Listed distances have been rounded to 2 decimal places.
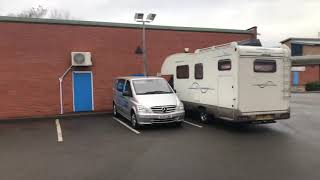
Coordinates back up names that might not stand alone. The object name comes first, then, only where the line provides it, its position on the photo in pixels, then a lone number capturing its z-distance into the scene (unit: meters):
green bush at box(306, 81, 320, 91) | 24.75
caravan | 7.14
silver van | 7.58
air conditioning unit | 10.73
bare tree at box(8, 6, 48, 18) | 24.77
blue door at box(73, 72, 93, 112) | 11.05
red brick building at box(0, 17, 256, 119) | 10.32
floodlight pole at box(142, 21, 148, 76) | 11.50
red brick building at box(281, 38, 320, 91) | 23.33
